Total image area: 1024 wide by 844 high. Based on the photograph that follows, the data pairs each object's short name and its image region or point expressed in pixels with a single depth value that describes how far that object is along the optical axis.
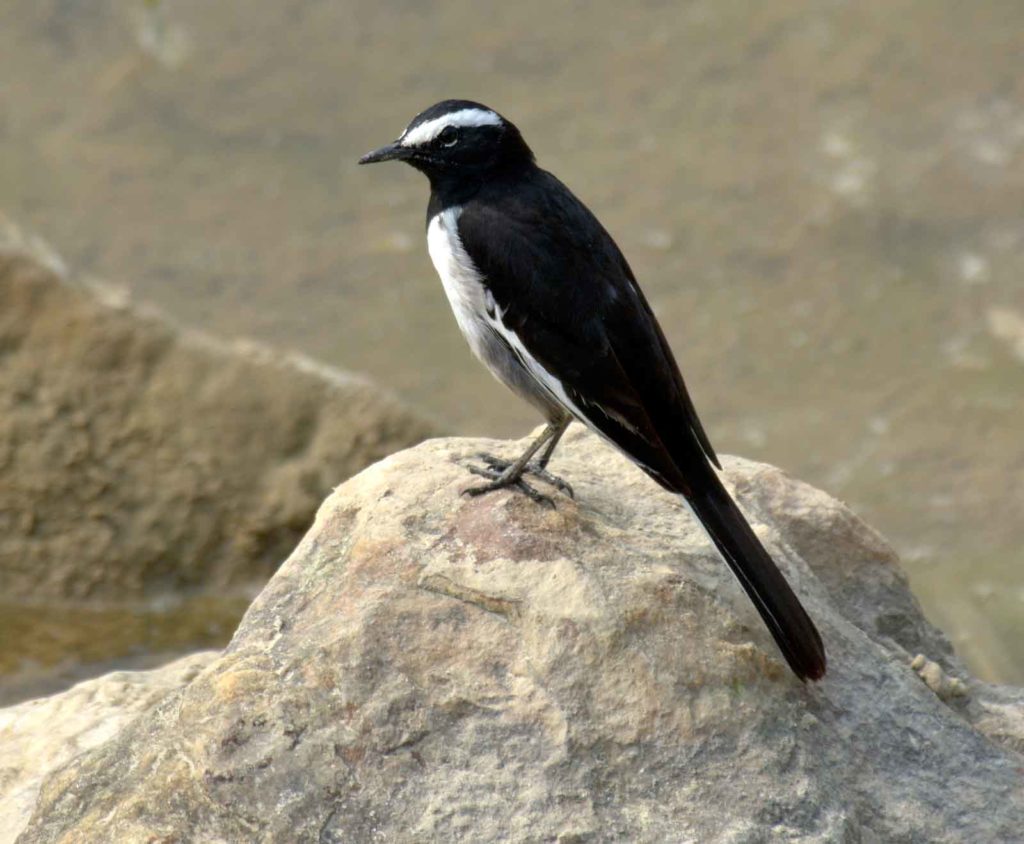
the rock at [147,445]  13.14
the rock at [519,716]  7.09
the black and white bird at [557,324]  8.05
